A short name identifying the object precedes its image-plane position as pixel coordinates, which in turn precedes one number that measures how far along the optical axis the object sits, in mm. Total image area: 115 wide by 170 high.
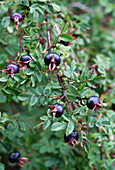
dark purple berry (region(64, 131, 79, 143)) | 442
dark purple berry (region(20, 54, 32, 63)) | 440
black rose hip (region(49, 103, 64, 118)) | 429
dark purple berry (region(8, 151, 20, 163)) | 481
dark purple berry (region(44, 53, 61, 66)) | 429
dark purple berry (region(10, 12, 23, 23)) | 456
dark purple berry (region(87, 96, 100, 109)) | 437
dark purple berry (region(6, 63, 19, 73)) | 436
